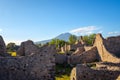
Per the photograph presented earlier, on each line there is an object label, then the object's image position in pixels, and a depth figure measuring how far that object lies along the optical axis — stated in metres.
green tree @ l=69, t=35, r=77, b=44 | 47.58
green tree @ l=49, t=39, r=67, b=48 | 42.72
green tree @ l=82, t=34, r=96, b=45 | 47.26
